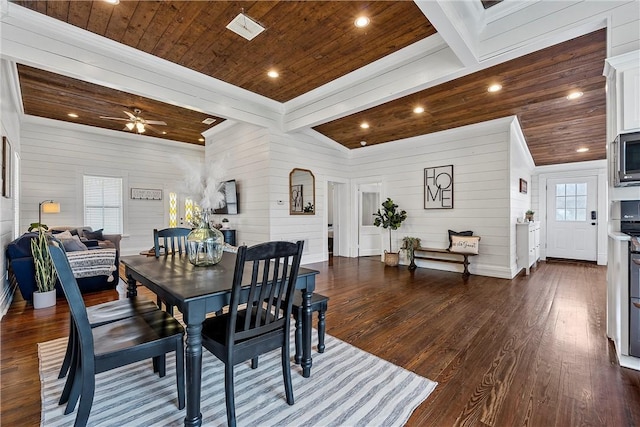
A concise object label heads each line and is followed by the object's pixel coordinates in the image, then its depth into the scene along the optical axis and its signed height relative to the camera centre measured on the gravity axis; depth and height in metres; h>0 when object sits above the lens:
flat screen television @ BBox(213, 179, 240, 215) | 6.65 +0.35
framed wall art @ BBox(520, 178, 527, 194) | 5.91 +0.53
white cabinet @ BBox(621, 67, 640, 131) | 2.25 +0.87
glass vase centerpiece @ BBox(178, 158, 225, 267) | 2.18 -0.22
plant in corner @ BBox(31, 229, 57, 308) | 3.42 -0.73
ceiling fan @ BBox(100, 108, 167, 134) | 5.07 +1.63
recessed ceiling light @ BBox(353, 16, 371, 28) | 2.99 +2.00
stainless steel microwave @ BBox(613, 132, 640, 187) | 2.23 +0.41
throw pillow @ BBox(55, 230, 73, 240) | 4.57 -0.36
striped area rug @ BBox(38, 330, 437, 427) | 1.64 -1.17
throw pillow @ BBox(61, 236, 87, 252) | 4.12 -0.46
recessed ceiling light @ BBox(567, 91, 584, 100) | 3.96 +1.60
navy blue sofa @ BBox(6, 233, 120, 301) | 3.41 -0.58
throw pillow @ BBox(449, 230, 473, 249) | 5.48 -0.41
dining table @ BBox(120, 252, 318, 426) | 1.49 -0.44
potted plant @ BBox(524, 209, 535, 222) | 6.12 -0.09
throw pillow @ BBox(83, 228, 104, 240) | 5.94 -0.44
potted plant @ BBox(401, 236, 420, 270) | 5.98 -0.73
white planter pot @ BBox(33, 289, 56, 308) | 3.41 -1.01
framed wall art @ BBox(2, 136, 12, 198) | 3.34 +0.55
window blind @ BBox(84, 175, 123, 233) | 6.98 +0.26
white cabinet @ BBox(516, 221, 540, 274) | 5.35 -0.62
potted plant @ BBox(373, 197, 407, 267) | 6.29 -0.18
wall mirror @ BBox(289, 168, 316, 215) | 6.24 +0.46
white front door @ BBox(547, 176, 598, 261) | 6.75 -0.18
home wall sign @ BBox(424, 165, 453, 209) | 5.79 +0.50
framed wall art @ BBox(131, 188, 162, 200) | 7.55 +0.52
